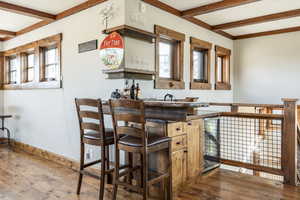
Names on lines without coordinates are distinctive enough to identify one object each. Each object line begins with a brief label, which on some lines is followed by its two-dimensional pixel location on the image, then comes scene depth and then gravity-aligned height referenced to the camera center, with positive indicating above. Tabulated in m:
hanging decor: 2.85 +0.60
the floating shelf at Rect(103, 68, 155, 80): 2.87 +0.32
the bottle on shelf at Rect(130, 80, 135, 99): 2.75 +0.08
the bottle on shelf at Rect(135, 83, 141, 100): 2.79 +0.07
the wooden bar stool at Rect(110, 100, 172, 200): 1.98 -0.40
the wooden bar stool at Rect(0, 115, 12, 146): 4.90 -0.65
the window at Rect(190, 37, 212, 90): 4.46 +0.69
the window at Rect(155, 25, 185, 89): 3.52 +0.66
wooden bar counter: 2.23 -0.42
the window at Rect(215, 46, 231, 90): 5.48 +0.74
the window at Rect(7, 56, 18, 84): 5.24 +0.67
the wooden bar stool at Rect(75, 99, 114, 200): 2.34 -0.40
